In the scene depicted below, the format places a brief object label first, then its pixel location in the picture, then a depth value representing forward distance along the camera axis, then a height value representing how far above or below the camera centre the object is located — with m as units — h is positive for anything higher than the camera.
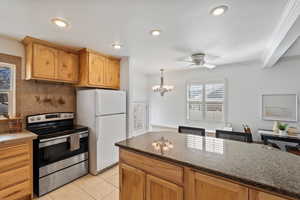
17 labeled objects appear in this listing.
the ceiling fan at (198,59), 2.89 +0.87
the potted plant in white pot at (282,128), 3.02 -0.60
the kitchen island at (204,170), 0.90 -0.51
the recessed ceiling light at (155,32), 1.98 +0.97
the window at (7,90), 2.30 +0.17
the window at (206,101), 4.05 -0.02
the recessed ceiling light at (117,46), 2.48 +0.98
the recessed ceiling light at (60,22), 1.68 +0.96
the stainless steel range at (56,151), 2.11 -0.83
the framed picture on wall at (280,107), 3.21 -0.16
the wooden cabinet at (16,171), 1.79 -0.94
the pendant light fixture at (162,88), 3.47 +0.30
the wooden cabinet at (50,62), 2.28 +0.67
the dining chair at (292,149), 2.59 -0.91
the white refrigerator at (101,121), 2.70 -0.43
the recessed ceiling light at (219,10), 1.44 +0.95
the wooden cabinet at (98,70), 2.77 +0.63
